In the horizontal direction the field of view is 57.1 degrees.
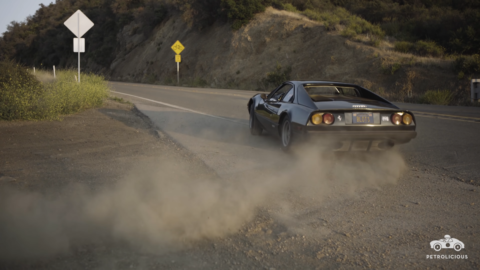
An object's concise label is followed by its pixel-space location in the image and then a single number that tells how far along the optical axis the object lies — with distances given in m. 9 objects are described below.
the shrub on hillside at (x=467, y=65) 21.80
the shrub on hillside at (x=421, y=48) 27.97
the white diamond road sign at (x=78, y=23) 16.30
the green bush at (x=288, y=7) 43.39
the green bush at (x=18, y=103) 11.13
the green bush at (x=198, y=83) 37.94
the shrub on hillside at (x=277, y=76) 30.28
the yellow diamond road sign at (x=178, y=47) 40.89
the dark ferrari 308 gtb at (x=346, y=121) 6.46
